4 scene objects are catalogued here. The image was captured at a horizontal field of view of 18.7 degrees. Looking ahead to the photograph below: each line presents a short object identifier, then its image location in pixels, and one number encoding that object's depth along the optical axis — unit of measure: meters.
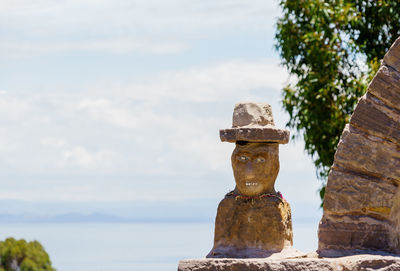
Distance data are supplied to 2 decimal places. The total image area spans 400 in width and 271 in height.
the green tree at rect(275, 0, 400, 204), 19.24
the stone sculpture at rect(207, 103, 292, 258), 9.87
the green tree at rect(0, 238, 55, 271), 27.14
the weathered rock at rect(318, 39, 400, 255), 9.68
